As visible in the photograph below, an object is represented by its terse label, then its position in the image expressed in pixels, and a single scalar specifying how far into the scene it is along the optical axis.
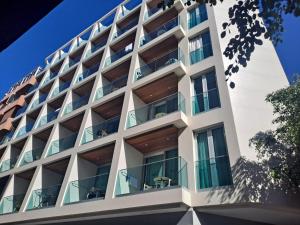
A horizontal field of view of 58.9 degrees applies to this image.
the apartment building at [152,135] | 9.19
